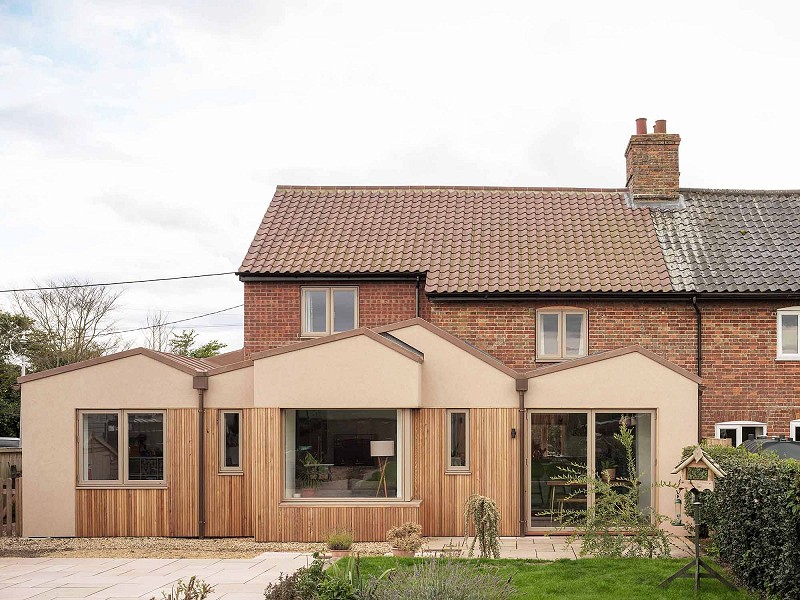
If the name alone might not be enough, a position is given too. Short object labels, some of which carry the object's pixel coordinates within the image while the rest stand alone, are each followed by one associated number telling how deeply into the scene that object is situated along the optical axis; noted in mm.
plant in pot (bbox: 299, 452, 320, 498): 14070
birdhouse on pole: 10523
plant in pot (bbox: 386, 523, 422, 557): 11961
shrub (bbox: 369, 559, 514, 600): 8023
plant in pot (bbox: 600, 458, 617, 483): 14242
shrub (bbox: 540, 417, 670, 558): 12445
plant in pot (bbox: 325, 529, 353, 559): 12094
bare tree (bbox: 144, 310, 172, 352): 52594
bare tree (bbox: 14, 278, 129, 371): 40688
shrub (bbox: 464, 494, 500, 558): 12203
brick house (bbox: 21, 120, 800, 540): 14055
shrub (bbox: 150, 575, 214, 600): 7238
